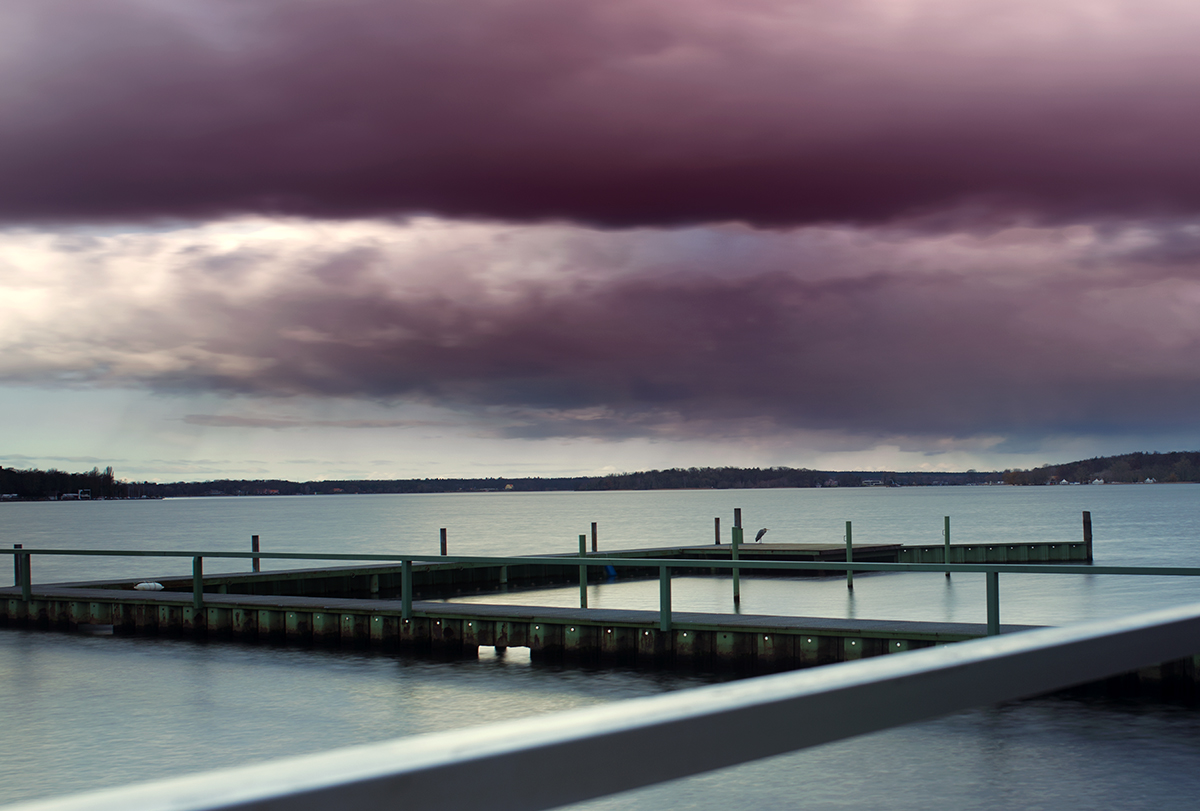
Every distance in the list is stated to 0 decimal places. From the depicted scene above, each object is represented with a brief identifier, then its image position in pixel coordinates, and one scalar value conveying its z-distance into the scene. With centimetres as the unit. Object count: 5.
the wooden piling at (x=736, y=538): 2933
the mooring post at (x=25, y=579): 2297
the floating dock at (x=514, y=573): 2864
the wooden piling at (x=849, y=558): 3195
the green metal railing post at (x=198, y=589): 2123
